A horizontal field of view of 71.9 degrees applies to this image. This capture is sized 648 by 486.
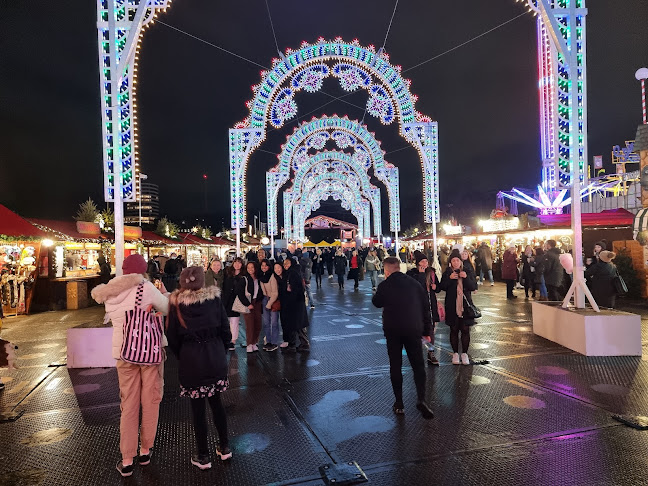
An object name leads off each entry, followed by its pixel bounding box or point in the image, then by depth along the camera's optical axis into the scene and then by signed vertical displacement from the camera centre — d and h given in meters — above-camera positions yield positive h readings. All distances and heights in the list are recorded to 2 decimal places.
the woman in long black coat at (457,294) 5.83 -0.60
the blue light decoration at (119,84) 6.92 +2.70
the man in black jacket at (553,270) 9.84 -0.53
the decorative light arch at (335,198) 37.47 +4.38
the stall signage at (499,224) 21.50 +1.19
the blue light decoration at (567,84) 7.07 +2.58
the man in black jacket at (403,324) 4.30 -0.73
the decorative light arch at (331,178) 30.16 +5.36
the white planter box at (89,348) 6.44 -1.32
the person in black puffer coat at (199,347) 3.35 -0.71
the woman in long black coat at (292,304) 7.05 -0.83
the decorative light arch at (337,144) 22.59 +5.44
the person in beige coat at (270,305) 7.09 -0.85
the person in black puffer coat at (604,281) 8.06 -0.65
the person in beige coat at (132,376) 3.40 -0.94
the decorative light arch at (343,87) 13.97 +5.10
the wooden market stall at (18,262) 11.78 -0.12
